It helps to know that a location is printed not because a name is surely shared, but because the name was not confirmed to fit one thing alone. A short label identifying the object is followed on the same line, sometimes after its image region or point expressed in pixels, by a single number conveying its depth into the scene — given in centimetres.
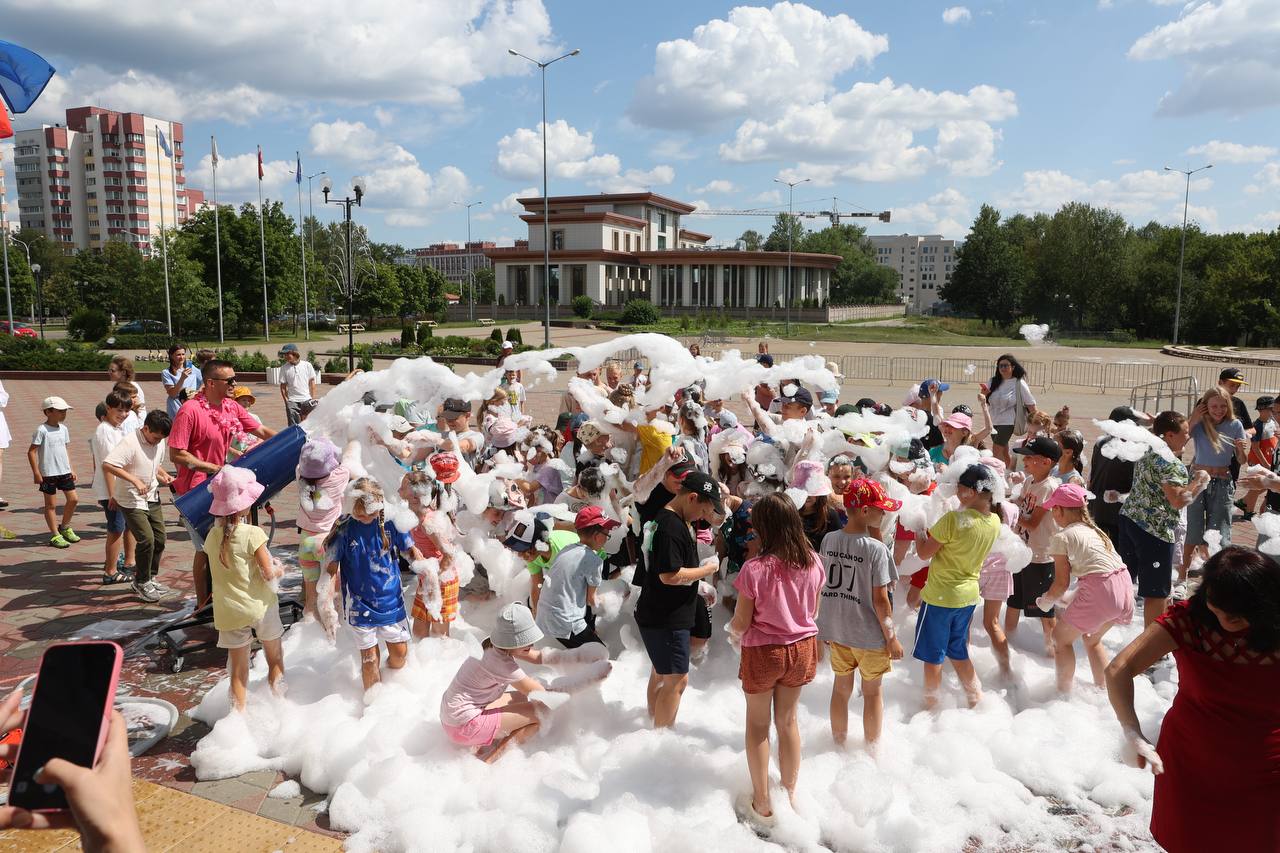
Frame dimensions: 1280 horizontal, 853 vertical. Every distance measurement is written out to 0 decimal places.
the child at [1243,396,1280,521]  902
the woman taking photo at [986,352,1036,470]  955
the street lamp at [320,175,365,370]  2158
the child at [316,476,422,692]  508
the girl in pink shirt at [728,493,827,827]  405
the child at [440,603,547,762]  432
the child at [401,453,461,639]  569
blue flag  688
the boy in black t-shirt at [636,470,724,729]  448
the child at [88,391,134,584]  728
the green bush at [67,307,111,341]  4512
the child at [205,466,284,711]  485
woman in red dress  264
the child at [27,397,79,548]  848
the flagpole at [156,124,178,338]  4034
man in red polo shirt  655
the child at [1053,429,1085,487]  650
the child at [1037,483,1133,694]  502
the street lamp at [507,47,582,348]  2894
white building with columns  6812
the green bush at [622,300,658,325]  5381
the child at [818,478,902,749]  444
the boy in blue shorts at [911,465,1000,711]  486
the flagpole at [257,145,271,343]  4466
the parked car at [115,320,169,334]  4484
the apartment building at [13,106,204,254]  10956
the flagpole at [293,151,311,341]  4791
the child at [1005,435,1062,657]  570
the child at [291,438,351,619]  562
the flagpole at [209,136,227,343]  4306
